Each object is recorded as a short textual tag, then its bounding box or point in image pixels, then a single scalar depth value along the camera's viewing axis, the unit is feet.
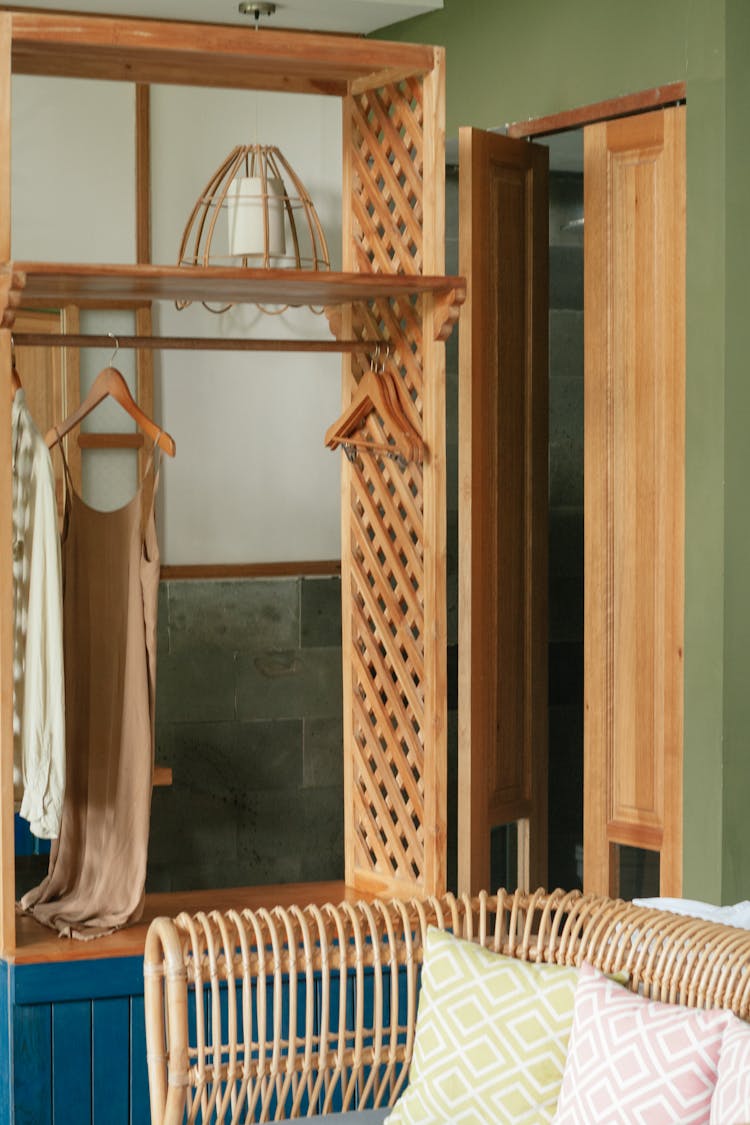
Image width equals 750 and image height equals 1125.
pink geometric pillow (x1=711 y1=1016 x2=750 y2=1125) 11.65
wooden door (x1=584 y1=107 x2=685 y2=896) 22.13
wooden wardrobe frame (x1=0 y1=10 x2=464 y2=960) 18.09
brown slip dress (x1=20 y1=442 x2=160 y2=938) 19.70
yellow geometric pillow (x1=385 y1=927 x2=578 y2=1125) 13.73
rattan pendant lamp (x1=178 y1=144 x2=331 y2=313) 29.00
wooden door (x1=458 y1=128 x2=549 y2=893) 23.90
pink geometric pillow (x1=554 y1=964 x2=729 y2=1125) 12.34
